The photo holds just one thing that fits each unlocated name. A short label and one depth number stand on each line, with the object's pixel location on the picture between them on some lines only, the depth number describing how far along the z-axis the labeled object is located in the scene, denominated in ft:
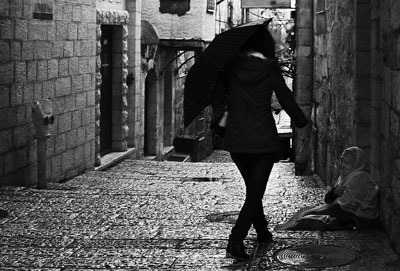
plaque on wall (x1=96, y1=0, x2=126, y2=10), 44.34
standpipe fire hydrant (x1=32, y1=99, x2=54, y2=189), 30.40
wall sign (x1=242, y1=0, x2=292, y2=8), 49.03
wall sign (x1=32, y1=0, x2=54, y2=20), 32.09
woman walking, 18.34
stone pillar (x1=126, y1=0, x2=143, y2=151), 51.03
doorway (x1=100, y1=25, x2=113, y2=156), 47.03
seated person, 20.99
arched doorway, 64.54
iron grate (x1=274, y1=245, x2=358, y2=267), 17.76
